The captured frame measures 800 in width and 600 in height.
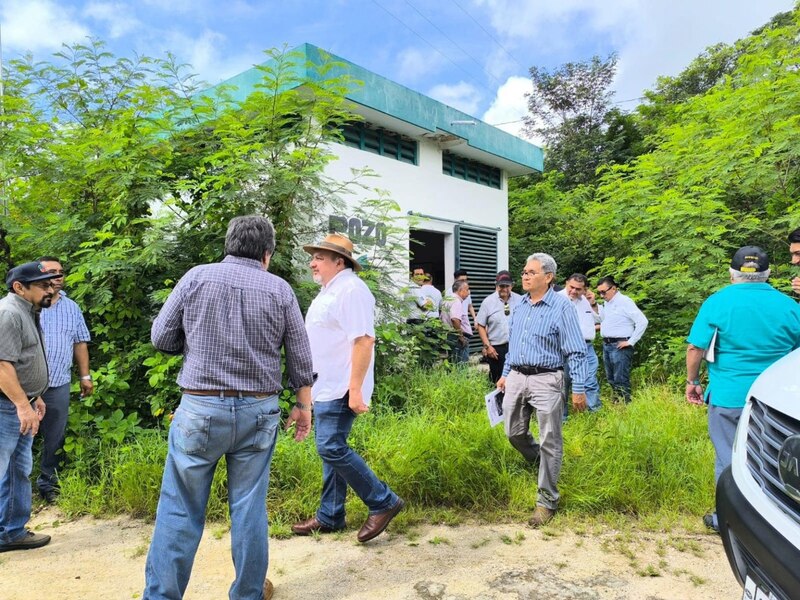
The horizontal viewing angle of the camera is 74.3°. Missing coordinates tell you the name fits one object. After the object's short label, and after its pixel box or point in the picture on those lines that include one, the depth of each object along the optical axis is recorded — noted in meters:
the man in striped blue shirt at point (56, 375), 4.04
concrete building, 7.26
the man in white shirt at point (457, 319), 7.66
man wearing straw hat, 3.04
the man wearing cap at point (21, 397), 3.12
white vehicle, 1.65
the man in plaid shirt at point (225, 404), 2.28
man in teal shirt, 3.10
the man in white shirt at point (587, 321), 5.98
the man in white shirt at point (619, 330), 6.62
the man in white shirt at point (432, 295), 7.45
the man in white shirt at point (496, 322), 6.97
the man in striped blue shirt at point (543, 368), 3.53
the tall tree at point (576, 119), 19.50
